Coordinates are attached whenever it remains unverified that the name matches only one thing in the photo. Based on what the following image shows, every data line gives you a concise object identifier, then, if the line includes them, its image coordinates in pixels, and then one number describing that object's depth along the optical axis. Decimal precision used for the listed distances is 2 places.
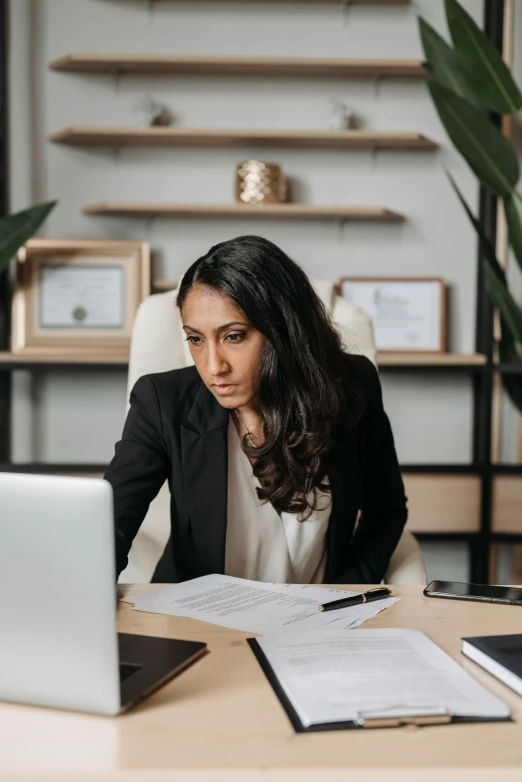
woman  1.37
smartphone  1.10
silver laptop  0.67
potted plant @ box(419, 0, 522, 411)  2.19
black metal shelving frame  2.63
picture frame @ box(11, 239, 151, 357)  2.68
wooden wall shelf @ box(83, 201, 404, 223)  2.55
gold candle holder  2.57
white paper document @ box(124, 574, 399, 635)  0.99
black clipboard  0.69
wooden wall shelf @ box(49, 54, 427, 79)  2.54
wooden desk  0.62
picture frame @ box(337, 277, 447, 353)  2.72
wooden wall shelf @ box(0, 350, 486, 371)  2.57
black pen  1.05
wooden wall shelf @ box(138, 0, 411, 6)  2.67
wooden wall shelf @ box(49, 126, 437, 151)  2.54
